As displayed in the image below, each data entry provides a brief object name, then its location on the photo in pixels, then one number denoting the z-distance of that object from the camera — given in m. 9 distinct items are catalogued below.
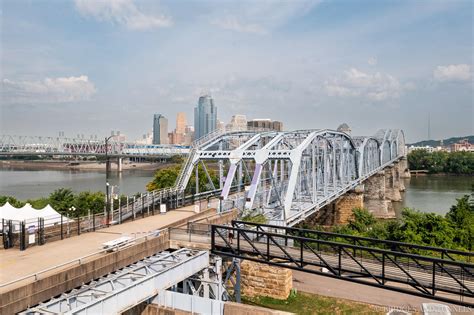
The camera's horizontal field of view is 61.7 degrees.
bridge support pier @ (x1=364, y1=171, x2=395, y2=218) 54.40
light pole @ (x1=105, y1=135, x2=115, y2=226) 18.16
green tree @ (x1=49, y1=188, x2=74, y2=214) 37.56
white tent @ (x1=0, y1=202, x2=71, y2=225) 22.40
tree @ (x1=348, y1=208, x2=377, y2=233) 33.01
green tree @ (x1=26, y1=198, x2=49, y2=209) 39.42
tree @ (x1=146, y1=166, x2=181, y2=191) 48.01
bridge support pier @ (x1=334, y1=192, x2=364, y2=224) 45.88
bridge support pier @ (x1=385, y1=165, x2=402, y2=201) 68.31
